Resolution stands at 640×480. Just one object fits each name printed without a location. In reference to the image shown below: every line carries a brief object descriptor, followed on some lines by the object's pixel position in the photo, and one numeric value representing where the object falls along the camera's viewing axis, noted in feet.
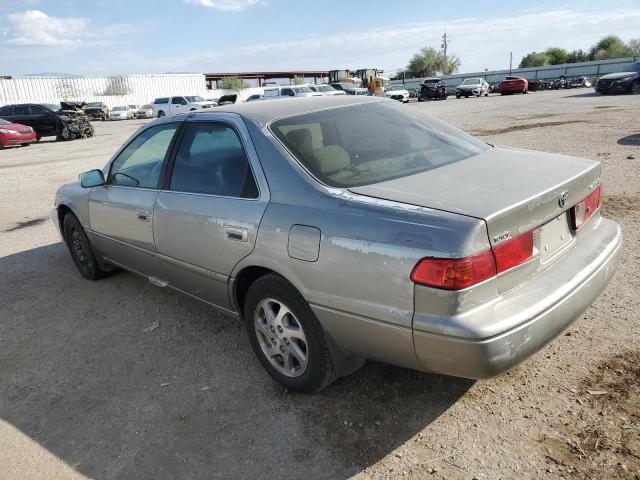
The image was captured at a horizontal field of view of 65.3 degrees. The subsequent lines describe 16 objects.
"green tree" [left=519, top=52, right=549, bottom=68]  292.20
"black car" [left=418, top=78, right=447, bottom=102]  125.70
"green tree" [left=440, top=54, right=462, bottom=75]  296.92
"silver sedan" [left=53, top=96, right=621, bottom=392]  6.91
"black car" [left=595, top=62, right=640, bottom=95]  82.74
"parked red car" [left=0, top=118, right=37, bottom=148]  65.10
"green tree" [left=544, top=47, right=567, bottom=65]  286.01
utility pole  294.46
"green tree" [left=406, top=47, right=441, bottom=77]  294.46
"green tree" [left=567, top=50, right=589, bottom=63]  267.59
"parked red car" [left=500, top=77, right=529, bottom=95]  118.52
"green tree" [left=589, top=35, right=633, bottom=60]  257.22
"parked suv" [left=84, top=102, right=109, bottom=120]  143.84
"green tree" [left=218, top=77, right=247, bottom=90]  235.61
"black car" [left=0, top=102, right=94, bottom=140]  75.72
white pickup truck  112.78
